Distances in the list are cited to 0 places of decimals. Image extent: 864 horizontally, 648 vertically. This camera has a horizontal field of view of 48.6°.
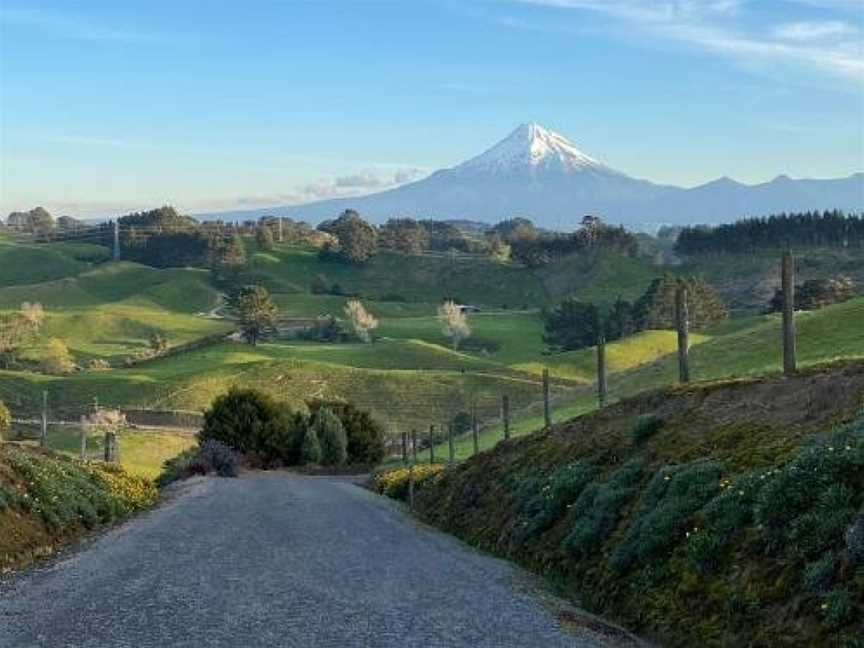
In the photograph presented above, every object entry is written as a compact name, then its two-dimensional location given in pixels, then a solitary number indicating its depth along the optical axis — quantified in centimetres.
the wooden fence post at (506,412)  3400
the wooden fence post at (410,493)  3386
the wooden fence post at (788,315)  1892
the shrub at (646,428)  1953
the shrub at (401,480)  3666
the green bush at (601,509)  1617
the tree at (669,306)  15238
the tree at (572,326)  15400
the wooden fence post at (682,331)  2318
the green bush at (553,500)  1902
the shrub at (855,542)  1017
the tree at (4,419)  6416
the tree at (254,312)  15762
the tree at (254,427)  7731
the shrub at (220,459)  5859
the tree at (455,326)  16150
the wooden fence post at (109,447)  4459
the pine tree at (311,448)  7781
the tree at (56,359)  13462
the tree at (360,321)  16500
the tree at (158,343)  15296
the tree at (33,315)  15600
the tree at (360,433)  8350
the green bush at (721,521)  1253
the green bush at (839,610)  974
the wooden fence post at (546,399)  3144
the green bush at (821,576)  1034
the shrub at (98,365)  13661
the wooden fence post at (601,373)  2833
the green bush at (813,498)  1102
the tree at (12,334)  14100
